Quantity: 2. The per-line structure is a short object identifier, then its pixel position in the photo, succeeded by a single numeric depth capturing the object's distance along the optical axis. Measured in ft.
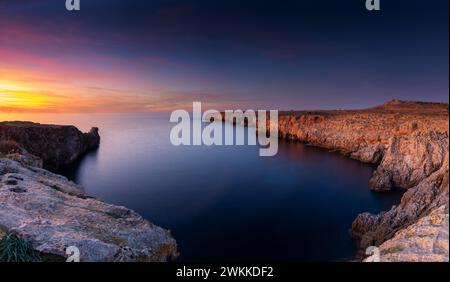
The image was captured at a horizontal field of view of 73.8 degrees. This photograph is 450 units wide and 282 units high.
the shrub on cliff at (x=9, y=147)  81.57
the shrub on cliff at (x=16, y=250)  28.86
